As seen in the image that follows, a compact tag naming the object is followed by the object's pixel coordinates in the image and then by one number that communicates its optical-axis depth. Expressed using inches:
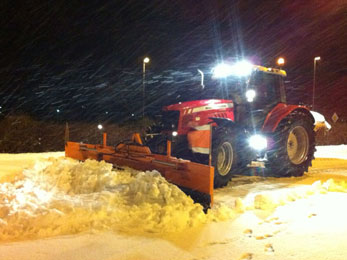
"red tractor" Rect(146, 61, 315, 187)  277.9
